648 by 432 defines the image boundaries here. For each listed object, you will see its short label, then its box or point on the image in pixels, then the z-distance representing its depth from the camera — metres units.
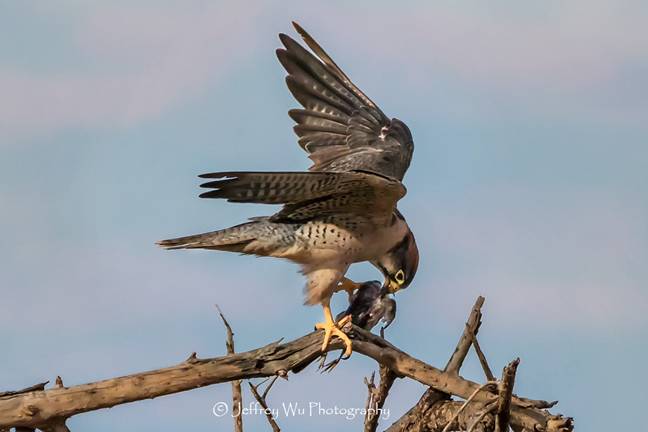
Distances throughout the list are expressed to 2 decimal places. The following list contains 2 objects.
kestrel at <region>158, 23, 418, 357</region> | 12.96
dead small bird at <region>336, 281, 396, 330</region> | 14.48
